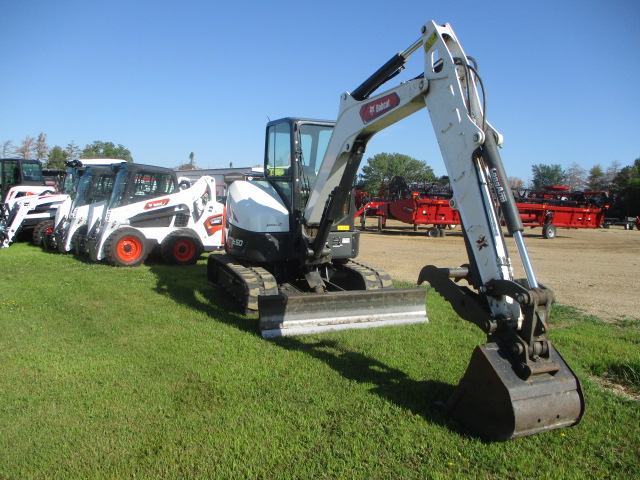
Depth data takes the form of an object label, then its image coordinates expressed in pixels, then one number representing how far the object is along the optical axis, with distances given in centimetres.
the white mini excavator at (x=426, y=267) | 371
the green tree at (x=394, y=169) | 6001
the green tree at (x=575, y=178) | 6598
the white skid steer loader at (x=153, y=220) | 1128
